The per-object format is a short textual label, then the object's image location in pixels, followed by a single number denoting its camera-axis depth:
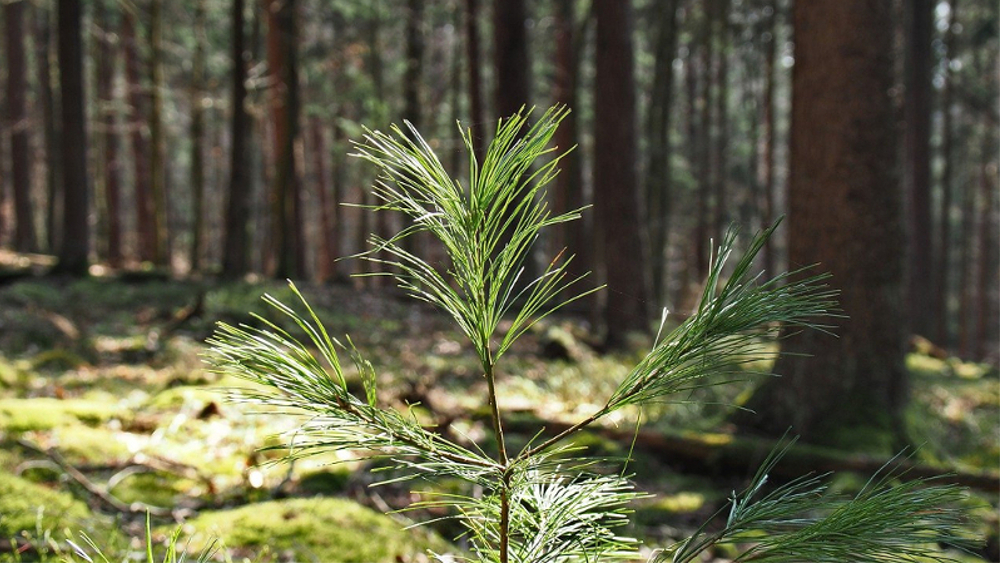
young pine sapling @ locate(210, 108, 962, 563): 1.34
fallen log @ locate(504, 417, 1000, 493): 5.58
